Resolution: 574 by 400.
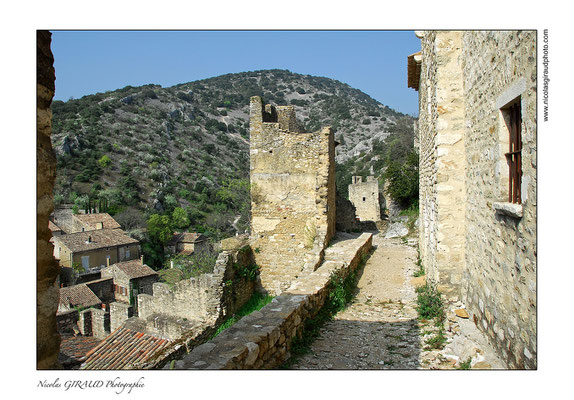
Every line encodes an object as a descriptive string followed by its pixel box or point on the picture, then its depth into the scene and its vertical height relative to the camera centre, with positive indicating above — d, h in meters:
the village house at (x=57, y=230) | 29.73 -2.80
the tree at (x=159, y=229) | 33.03 -3.00
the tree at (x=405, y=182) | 19.48 +0.83
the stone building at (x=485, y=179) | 2.83 +0.21
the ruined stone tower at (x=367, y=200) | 28.06 -0.24
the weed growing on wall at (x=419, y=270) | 8.14 -1.68
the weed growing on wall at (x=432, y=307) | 5.11 -1.62
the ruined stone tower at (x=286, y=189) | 10.96 +0.23
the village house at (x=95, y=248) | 26.86 -4.06
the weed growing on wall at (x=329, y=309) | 4.57 -1.85
